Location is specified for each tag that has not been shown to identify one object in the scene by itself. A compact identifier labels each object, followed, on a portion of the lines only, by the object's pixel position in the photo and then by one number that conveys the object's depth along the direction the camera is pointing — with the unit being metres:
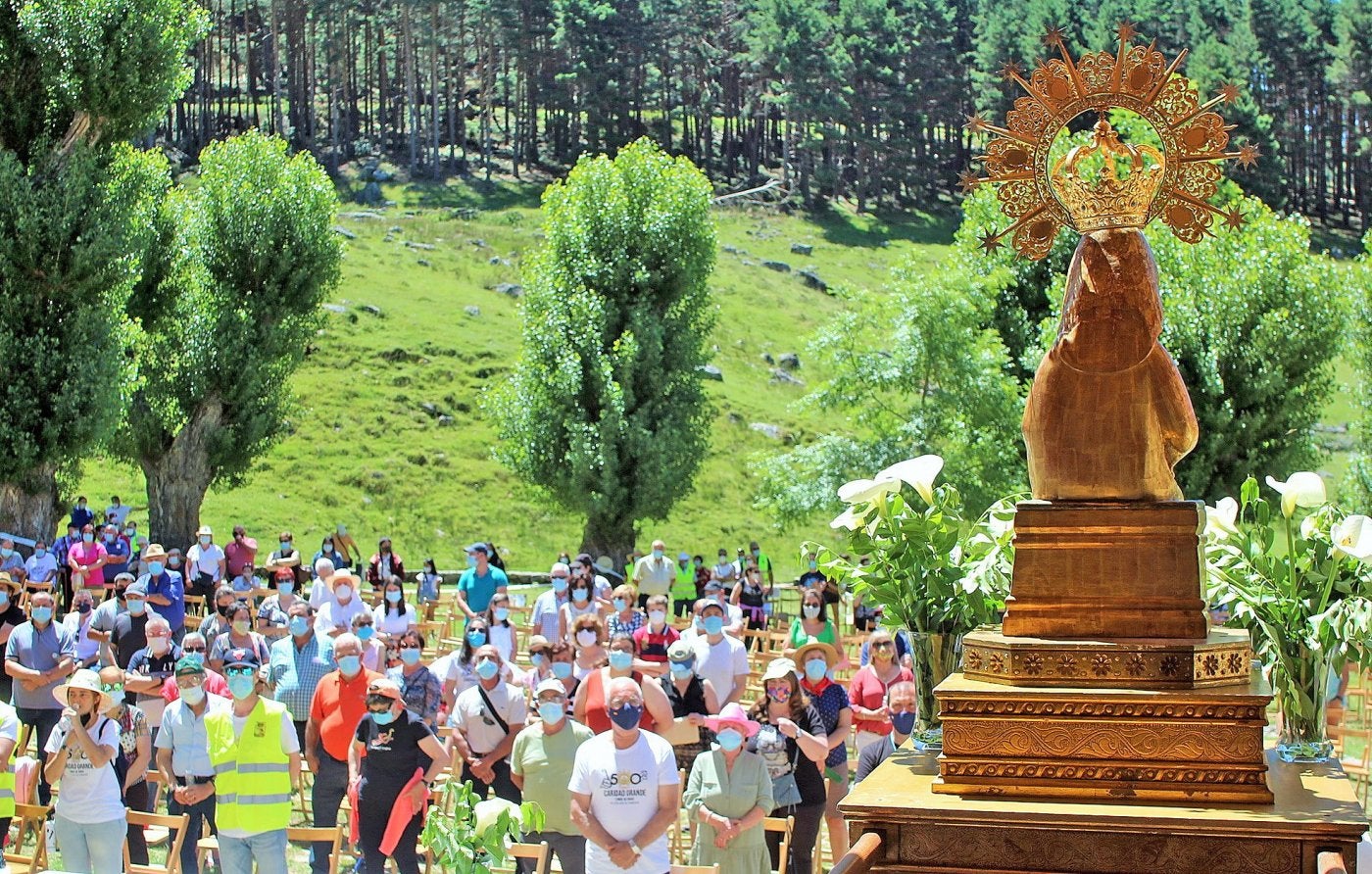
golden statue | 5.15
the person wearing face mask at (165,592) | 18.09
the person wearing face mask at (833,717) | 11.15
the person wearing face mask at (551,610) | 17.83
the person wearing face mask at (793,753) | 10.39
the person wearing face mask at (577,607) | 17.27
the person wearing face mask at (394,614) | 17.48
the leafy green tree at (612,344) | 35.06
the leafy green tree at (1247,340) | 27.62
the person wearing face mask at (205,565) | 24.89
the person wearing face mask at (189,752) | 11.23
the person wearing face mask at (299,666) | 13.13
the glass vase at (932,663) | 6.33
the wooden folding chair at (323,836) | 9.73
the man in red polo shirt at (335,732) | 11.38
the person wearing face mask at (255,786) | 10.33
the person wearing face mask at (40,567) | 23.19
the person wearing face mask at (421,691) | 11.91
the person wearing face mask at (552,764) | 10.21
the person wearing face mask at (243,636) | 14.59
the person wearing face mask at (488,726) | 11.35
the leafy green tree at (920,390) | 28.05
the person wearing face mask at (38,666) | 13.89
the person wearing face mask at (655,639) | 14.04
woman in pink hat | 9.69
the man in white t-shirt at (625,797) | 9.18
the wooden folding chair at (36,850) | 10.28
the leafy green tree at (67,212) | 26.53
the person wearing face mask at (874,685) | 11.79
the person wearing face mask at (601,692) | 11.86
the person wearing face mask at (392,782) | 10.35
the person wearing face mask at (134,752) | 11.38
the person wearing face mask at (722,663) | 13.24
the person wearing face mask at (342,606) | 16.17
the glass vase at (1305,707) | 5.99
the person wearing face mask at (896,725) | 10.70
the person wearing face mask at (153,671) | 12.94
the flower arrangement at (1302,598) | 5.91
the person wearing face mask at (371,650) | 13.34
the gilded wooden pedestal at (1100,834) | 4.48
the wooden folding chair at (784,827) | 10.05
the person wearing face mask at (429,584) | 25.31
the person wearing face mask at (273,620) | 16.75
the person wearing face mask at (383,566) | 27.03
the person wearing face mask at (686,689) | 11.67
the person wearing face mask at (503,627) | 15.41
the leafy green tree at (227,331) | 34.59
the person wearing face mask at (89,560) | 25.16
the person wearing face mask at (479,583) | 19.11
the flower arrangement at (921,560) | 6.28
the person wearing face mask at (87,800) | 10.52
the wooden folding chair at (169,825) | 9.98
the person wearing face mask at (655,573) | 24.23
